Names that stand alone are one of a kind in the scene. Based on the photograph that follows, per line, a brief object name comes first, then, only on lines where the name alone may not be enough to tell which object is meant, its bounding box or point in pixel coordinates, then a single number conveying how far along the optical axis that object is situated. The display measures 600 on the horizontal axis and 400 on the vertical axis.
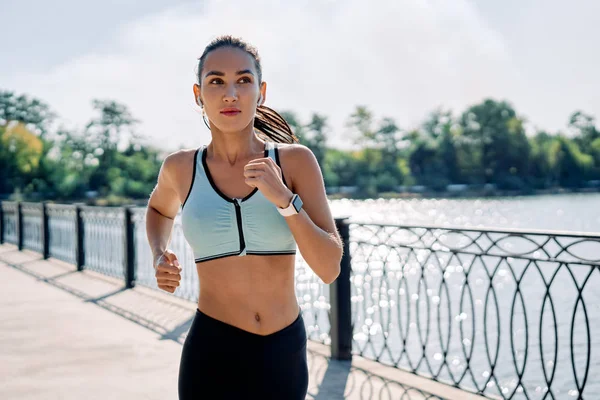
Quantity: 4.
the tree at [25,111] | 77.47
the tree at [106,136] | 62.53
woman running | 1.64
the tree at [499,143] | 77.31
